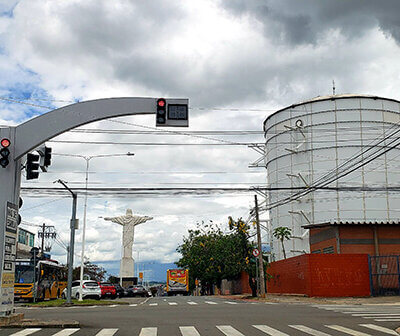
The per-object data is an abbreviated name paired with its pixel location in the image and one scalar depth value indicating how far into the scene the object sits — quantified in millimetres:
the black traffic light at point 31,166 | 15242
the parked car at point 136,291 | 55031
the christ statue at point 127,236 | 68875
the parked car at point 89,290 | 36938
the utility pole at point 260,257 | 33938
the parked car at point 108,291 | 41875
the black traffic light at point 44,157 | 15828
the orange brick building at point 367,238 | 37594
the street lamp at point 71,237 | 27922
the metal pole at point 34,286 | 33375
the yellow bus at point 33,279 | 34000
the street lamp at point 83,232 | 34350
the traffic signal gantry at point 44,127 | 14650
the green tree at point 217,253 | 37259
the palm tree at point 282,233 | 61984
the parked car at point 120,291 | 49081
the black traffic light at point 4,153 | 14542
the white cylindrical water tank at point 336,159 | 59250
